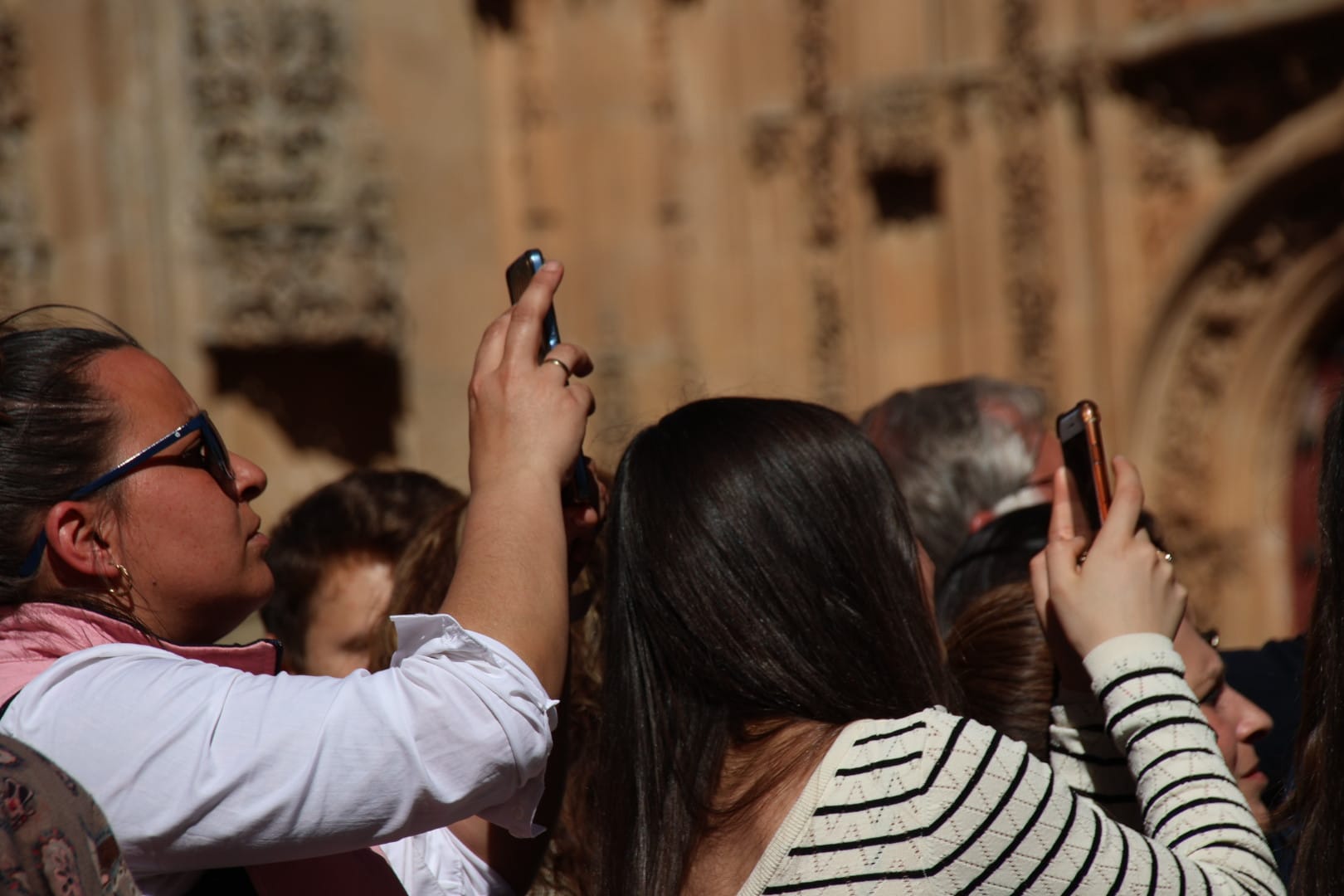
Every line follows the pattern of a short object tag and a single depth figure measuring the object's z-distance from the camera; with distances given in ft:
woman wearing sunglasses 12.52
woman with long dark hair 12.82
